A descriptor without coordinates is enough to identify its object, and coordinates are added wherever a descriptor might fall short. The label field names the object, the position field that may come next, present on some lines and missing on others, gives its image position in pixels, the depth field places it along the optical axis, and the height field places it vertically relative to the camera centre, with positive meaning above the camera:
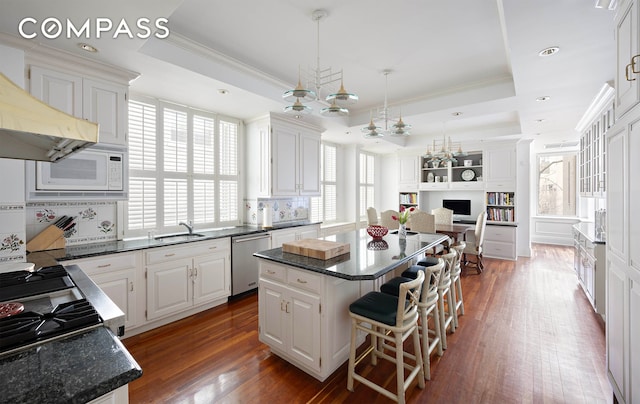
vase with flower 3.33 -0.24
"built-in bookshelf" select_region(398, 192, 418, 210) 7.45 +0.07
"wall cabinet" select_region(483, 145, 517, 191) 6.12 +0.74
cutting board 2.27 -0.39
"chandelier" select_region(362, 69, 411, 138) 3.11 +0.80
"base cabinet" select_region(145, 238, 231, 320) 2.97 -0.84
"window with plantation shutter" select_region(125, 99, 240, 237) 3.38 +0.45
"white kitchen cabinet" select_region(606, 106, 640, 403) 1.48 -0.33
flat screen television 6.87 -0.09
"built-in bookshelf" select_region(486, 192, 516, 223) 6.16 -0.13
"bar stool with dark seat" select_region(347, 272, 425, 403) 1.86 -0.82
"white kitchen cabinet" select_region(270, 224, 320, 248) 4.28 -0.53
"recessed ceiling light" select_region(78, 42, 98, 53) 2.31 +1.29
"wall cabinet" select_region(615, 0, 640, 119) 1.42 +0.78
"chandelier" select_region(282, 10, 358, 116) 2.07 +0.80
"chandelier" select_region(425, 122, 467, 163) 5.15 +0.91
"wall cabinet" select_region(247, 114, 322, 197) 4.24 +0.71
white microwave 2.40 +0.24
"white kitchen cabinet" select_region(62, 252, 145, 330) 2.54 -0.71
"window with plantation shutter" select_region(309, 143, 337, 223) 6.13 +0.25
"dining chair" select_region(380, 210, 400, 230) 5.92 -0.39
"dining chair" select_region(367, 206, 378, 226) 6.29 -0.32
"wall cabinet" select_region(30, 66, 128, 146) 2.40 +0.96
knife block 2.53 -0.35
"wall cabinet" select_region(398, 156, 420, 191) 7.32 +0.76
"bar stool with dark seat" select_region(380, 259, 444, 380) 2.16 -0.79
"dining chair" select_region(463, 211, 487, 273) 5.20 -0.83
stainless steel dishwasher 3.72 -0.81
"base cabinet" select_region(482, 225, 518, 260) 6.04 -0.89
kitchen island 2.04 -0.77
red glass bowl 3.05 -0.33
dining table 5.02 -0.52
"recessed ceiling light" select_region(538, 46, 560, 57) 2.32 +1.26
